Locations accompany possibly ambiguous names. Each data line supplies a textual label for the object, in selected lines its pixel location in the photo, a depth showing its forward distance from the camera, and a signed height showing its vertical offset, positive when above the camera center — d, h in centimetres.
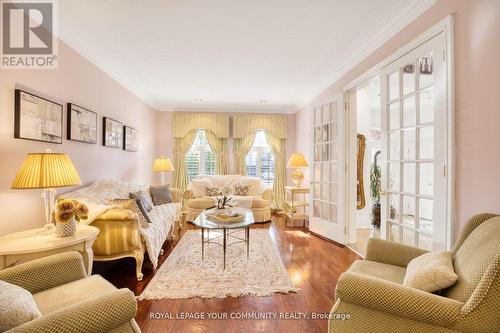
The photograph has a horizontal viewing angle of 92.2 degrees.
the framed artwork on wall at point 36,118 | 214 +48
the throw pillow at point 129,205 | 258 -41
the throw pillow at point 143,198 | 345 -47
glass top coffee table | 288 -69
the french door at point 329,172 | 371 -8
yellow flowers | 193 -36
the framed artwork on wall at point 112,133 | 362 +55
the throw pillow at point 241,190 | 568 -54
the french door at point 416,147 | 199 +19
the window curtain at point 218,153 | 627 +37
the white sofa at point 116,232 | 248 -70
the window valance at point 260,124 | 629 +114
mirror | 483 -8
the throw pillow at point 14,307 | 96 -59
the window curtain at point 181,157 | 620 +25
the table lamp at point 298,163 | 499 +9
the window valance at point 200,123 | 622 +115
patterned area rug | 235 -120
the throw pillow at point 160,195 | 433 -51
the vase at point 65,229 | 196 -51
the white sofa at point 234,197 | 512 -66
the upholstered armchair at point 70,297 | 102 -68
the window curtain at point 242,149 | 630 +48
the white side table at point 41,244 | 170 -58
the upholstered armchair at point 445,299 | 106 -64
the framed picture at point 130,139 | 433 +54
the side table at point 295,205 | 491 -81
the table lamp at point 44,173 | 182 -5
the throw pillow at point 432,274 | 125 -58
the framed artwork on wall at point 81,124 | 284 +55
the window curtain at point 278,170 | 636 -8
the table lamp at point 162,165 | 532 +5
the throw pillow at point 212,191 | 547 -55
